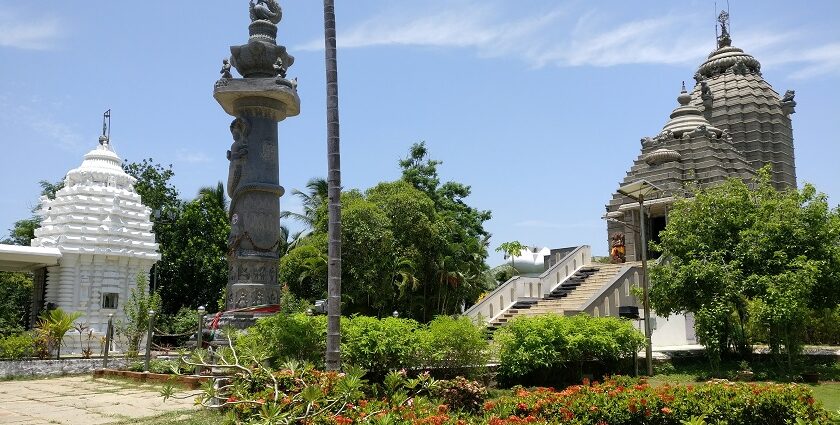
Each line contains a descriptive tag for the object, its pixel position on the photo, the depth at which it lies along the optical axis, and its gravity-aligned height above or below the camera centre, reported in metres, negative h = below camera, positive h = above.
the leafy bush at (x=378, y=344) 10.70 -0.58
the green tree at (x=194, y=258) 32.06 +2.40
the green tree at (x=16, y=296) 28.80 +0.71
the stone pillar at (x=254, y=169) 15.48 +3.24
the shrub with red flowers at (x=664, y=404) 7.41 -1.11
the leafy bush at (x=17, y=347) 17.16 -0.89
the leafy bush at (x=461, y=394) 8.65 -1.11
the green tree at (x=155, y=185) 34.31 +6.36
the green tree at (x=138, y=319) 18.82 -0.25
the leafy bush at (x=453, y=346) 11.44 -0.66
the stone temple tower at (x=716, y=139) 26.67 +7.51
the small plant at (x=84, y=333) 19.64 -0.73
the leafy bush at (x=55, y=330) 18.27 -0.51
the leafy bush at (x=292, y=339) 10.59 -0.47
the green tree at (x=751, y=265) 14.03 +0.83
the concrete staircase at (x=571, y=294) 19.51 +0.34
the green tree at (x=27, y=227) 37.09 +4.65
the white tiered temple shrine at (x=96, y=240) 23.80 +2.52
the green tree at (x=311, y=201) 32.81 +5.18
